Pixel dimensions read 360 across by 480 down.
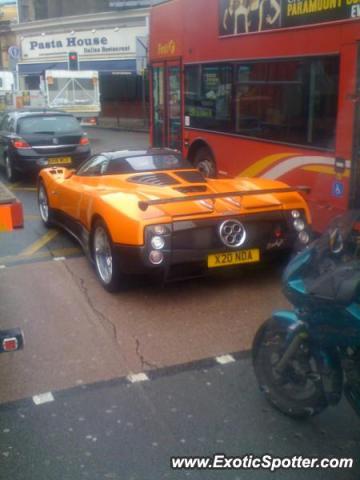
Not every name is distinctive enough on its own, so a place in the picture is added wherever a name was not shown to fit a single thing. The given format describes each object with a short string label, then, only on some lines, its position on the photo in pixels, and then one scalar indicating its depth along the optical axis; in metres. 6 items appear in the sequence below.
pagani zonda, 5.55
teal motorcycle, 3.21
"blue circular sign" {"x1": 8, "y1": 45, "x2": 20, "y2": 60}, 26.89
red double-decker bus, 6.93
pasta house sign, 34.81
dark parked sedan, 13.08
